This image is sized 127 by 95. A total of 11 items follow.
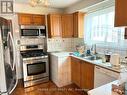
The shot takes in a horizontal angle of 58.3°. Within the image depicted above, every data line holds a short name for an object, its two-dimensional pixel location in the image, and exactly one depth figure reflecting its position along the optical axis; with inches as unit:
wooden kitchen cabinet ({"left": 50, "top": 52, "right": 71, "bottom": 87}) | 120.9
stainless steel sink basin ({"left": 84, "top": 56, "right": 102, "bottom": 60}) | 110.0
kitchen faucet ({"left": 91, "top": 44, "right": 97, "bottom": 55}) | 121.8
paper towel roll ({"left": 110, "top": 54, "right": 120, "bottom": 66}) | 79.7
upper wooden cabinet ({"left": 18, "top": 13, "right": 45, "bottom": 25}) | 127.7
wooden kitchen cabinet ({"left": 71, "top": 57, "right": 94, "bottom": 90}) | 96.5
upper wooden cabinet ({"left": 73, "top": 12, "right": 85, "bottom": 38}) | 130.2
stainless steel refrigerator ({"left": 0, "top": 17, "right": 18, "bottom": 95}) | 59.3
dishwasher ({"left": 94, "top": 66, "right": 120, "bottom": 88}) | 74.9
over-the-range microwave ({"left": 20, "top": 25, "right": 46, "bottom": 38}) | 128.3
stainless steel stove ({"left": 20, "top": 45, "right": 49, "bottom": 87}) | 121.8
